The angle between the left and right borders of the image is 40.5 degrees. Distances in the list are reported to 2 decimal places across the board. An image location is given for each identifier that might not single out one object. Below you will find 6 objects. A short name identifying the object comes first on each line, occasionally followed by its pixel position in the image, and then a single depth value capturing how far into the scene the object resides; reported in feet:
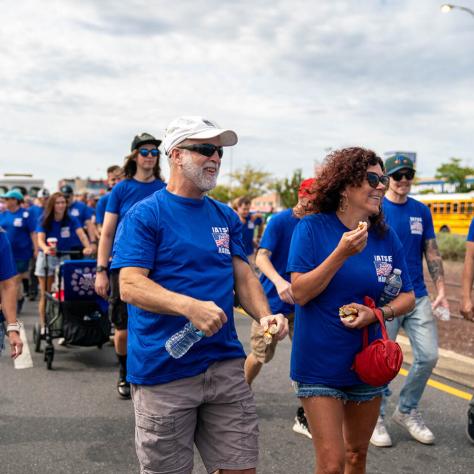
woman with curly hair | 9.43
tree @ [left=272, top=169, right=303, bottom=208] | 175.83
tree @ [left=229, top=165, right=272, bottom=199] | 238.89
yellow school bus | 118.11
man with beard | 8.62
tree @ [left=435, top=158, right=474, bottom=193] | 206.08
